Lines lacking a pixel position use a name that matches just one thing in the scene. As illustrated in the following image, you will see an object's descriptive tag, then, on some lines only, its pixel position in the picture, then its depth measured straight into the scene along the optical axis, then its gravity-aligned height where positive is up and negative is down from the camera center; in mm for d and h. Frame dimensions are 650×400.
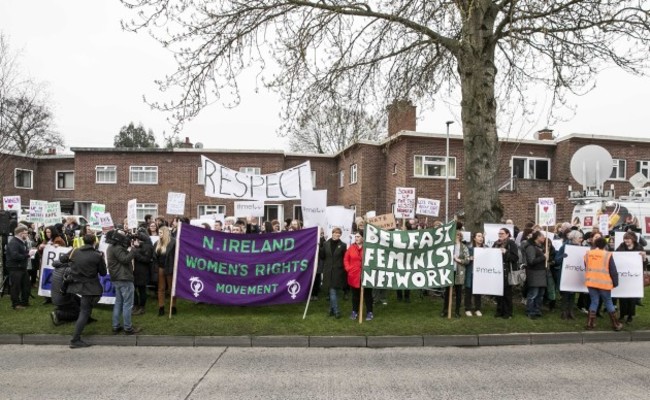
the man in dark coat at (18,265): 10031 -1214
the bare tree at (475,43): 11070 +4072
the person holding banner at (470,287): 9875 -1599
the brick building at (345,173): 26422 +2317
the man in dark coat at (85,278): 8031 -1220
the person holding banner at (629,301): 9500 -1787
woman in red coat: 9517 -1270
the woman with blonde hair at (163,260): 9633 -1063
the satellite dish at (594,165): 11695 +1128
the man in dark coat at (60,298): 8820 -1671
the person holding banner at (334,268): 9586 -1188
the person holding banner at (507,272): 9633 -1247
